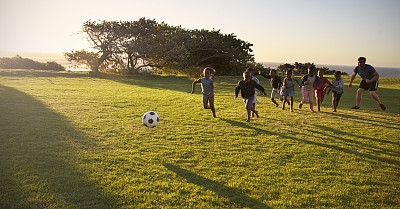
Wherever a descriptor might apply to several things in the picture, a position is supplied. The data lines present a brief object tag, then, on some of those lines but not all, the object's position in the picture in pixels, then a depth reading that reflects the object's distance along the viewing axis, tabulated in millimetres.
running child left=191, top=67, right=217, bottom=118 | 8539
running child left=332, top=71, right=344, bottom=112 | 10220
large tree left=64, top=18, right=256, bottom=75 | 28719
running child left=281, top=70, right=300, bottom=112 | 10039
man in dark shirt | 8766
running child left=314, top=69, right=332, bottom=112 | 10358
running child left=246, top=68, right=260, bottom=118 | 8575
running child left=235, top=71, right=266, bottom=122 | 8188
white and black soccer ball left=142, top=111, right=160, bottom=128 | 6672
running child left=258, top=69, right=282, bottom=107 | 10227
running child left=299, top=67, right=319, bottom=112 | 9992
